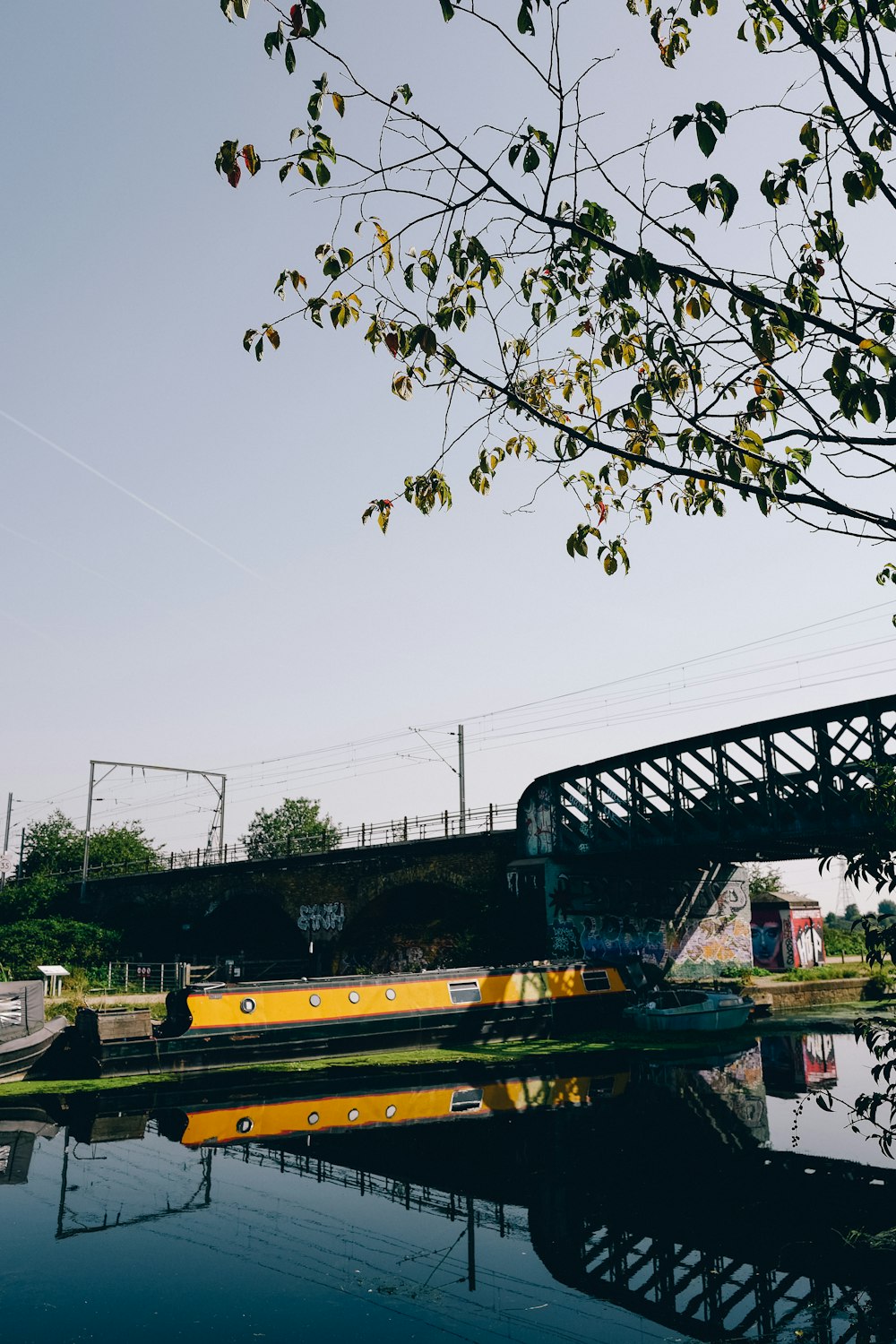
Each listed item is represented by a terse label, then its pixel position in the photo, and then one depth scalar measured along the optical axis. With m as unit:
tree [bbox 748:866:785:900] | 81.91
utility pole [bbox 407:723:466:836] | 45.31
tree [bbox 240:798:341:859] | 92.94
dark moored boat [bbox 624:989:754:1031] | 25.42
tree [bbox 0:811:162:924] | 73.12
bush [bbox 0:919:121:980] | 45.53
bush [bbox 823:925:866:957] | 53.22
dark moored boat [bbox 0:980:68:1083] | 20.48
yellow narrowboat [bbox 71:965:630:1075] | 21.44
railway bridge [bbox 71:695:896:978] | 26.11
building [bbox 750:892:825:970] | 43.50
